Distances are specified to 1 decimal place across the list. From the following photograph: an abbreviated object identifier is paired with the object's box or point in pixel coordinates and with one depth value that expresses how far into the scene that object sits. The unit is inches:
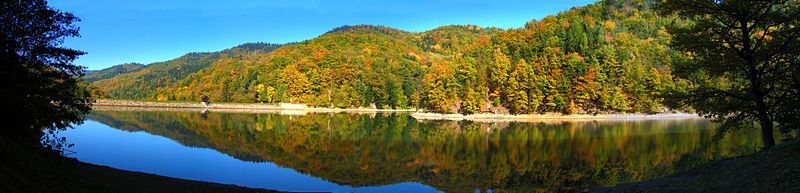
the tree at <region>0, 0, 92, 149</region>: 644.7
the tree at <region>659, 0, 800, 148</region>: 642.8
